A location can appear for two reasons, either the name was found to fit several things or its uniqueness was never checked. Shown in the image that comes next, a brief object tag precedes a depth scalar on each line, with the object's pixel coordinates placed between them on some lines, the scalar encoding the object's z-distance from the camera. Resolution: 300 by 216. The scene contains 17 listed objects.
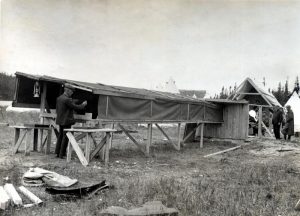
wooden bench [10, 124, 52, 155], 12.81
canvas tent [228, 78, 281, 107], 26.09
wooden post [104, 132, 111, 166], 11.76
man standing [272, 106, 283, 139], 22.72
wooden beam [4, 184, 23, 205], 6.75
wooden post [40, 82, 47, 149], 14.30
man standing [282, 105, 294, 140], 22.20
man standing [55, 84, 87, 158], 12.22
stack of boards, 6.48
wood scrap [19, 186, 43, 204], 7.01
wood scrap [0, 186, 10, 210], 6.36
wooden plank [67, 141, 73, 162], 11.64
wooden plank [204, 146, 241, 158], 15.74
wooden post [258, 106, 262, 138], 21.88
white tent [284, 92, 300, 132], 34.12
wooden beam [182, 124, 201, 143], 20.63
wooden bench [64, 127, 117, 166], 11.26
